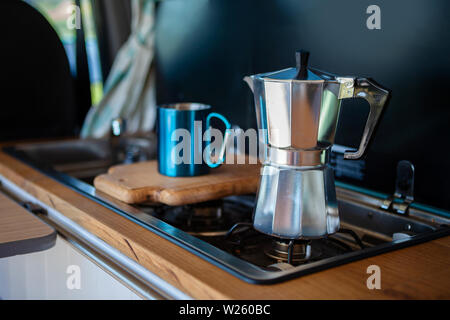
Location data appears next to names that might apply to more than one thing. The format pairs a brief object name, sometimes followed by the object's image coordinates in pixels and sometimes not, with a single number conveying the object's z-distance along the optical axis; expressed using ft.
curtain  5.17
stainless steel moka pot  2.38
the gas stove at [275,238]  2.25
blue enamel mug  3.19
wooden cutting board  3.04
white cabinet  2.76
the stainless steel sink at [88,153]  4.67
